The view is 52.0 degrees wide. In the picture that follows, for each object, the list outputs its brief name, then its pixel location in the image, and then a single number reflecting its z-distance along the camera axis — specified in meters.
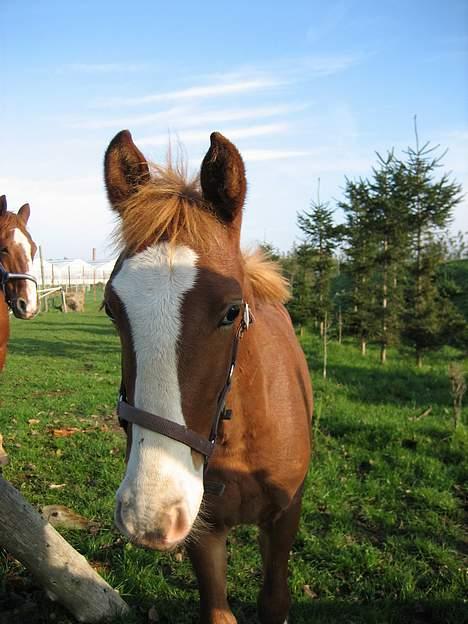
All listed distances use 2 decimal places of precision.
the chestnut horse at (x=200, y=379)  1.55
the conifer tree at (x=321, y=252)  12.97
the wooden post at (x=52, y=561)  2.59
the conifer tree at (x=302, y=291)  13.09
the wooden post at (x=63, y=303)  25.85
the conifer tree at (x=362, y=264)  11.47
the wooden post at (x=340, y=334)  11.55
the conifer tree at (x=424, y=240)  10.29
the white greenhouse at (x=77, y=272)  45.34
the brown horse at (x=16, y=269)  5.98
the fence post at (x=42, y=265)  26.84
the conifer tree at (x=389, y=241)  10.98
